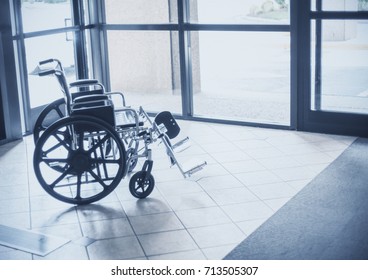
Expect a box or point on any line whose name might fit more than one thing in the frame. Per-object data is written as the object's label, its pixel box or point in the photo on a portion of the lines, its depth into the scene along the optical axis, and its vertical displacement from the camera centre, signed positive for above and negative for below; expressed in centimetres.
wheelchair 409 -86
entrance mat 348 -131
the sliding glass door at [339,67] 546 -59
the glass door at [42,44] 594 -31
